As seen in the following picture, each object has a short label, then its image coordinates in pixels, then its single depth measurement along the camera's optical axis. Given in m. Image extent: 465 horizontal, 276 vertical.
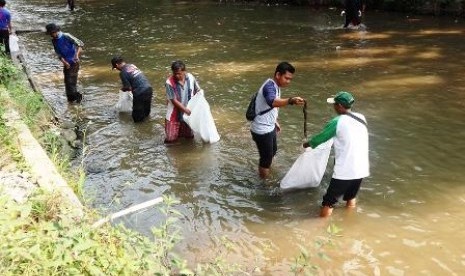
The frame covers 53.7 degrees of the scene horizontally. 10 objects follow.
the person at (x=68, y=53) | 9.13
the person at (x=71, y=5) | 22.67
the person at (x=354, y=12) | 16.03
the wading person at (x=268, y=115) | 5.58
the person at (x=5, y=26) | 11.60
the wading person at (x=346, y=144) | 5.05
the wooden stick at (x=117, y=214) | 3.93
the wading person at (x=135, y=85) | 8.36
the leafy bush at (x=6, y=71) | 8.41
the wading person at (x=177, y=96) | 7.30
